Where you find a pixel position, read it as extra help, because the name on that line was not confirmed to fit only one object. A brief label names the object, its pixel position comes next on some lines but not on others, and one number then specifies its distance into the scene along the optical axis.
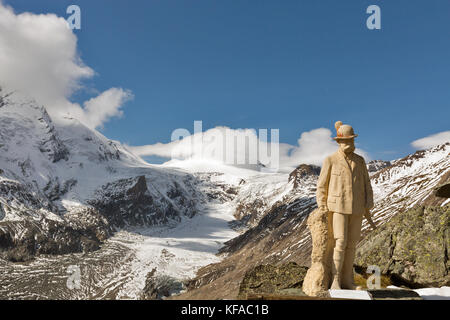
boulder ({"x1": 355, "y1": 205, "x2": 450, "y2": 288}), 13.44
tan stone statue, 10.45
